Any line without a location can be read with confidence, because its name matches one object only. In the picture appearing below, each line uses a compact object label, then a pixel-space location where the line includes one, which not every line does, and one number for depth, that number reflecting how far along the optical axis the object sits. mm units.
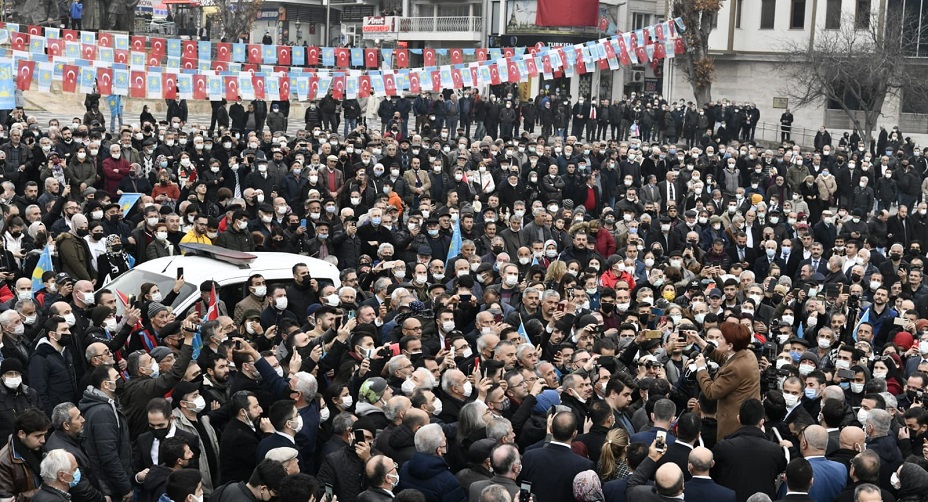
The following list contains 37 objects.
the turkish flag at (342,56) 30344
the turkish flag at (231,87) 23203
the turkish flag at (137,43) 25416
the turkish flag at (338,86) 25062
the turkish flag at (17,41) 25766
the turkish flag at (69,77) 21531
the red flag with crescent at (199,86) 22906
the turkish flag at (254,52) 28953
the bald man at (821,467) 7703
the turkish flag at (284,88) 24188
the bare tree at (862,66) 37469
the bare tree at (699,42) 41750
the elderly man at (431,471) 7320
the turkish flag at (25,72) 21344
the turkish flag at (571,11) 53531
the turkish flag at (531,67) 28562
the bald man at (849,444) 8086
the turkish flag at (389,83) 25859
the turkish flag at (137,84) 21922
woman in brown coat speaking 8711
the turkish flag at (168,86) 22141
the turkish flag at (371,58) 30433
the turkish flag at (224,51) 28047
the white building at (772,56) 42812
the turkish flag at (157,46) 26472
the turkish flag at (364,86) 25422
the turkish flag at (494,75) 27600
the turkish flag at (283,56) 29672
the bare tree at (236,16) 52594
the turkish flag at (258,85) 23875
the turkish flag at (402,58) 29984
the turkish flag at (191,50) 26797
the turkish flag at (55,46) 23942
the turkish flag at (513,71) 28078
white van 12094
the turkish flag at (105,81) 21828
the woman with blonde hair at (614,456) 7867
